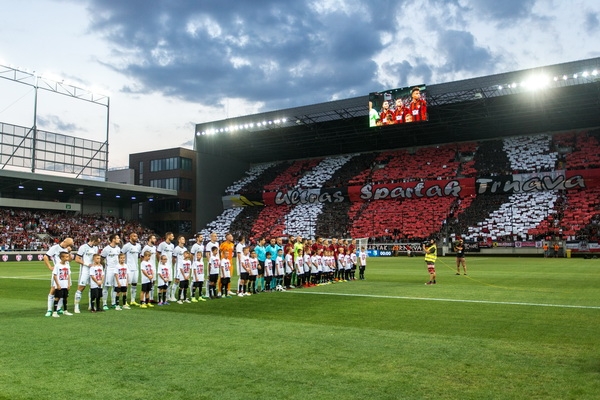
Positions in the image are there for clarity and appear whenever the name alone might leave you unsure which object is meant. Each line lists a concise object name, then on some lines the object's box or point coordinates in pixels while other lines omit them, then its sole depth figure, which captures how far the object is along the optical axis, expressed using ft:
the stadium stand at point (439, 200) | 155.22
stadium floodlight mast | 142.41
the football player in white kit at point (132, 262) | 48.08
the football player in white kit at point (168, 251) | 49.57
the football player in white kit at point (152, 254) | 47.91
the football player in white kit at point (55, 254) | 41.04
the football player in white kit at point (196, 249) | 50.03
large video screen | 150.92
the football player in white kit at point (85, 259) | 43.48
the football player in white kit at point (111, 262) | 45.75
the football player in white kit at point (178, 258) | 49.26
